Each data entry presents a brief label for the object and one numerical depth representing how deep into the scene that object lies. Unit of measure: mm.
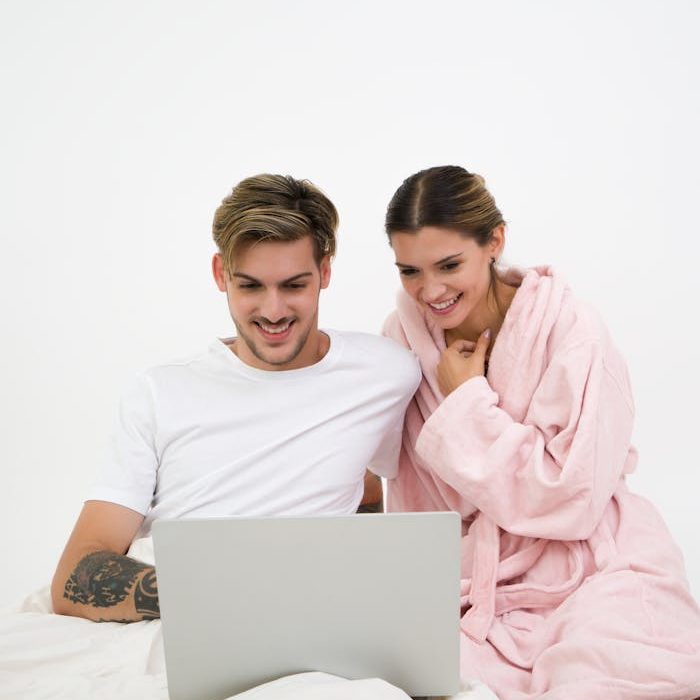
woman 1641
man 1706
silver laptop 1151
